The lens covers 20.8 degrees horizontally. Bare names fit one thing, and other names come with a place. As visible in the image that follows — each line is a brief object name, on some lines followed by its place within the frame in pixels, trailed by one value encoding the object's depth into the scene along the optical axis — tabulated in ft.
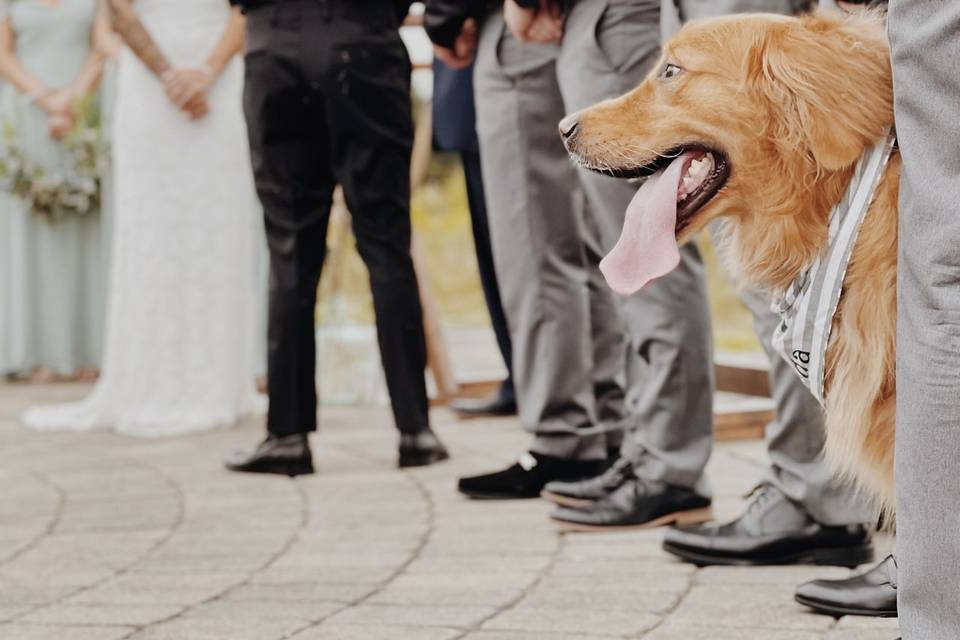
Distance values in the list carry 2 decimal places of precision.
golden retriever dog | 12.42
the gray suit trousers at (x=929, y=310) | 10.80
